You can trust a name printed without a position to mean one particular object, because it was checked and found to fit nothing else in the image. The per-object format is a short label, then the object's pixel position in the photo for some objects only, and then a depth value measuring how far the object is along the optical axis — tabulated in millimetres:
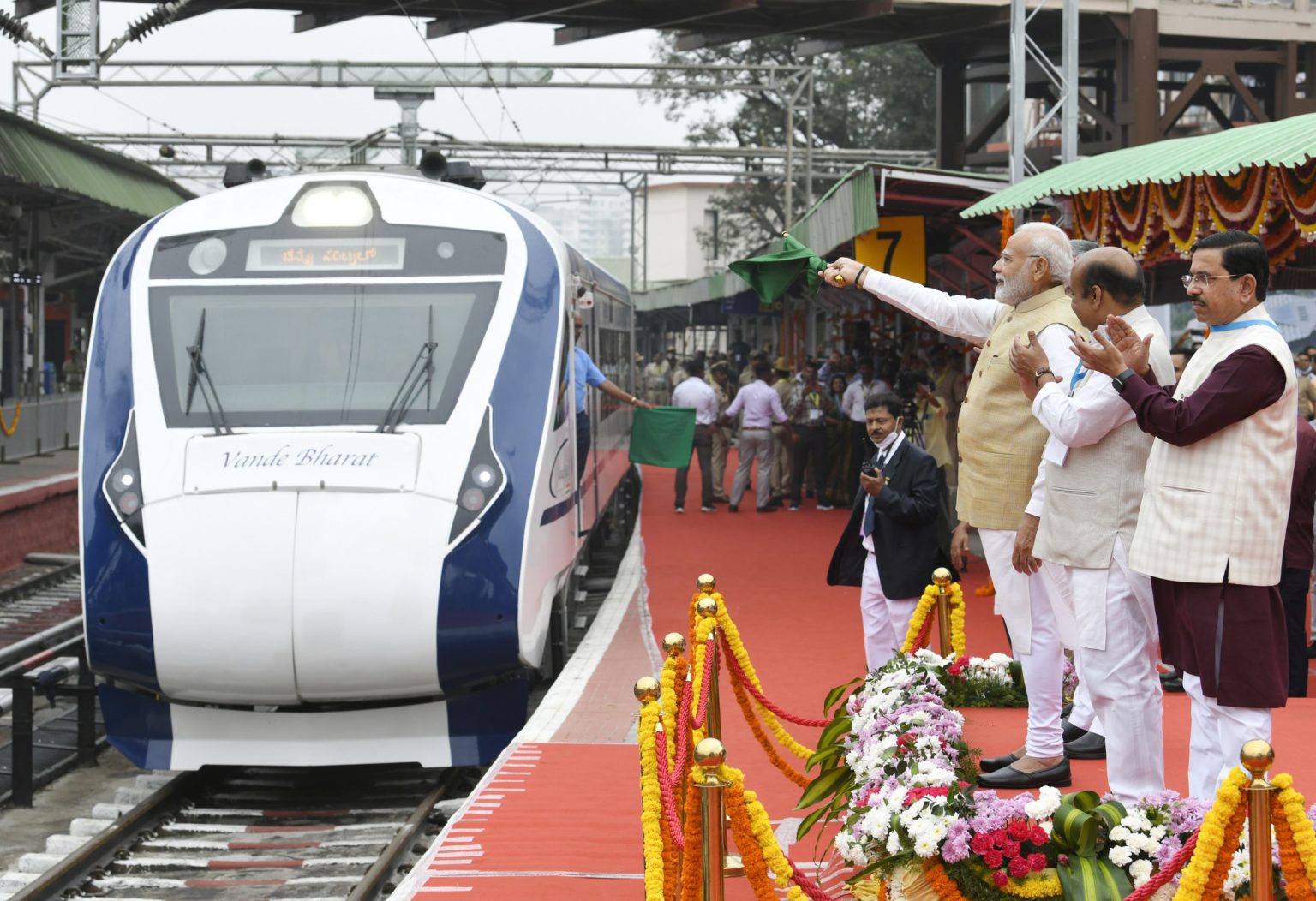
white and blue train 15203
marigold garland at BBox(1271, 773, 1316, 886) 7258
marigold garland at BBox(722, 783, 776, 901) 8195
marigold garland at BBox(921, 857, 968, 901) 8953
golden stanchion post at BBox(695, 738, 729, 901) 8078
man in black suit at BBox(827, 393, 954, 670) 15375
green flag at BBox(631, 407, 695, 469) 34469
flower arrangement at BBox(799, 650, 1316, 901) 8766
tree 97375
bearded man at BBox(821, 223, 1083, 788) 11211
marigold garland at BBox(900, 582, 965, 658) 14961
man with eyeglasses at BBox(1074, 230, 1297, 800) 8953
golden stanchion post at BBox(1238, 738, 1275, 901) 7187
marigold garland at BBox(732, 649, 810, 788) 13453
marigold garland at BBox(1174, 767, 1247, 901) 7348
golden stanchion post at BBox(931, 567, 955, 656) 15003
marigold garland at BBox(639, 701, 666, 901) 8695
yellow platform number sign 29328
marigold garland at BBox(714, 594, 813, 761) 14406
